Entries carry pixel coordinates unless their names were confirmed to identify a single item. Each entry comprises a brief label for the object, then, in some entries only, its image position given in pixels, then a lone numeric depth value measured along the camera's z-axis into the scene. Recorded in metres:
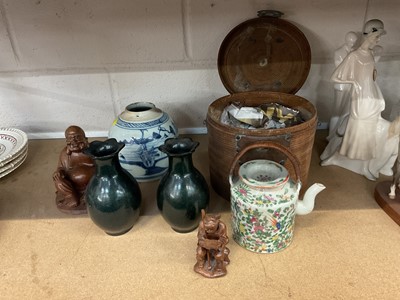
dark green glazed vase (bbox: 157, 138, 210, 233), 0.71
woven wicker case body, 0.74
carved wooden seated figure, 0.79
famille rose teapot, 0.67
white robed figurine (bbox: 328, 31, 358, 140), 0.87
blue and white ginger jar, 0.88
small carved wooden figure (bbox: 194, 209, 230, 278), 0.64
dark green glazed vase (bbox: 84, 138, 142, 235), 0.72
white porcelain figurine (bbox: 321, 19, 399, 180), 0.81
